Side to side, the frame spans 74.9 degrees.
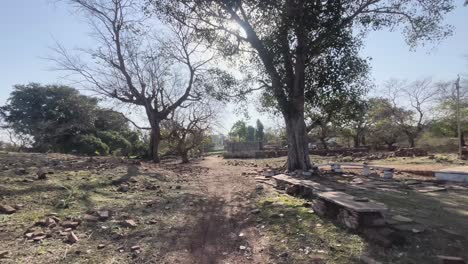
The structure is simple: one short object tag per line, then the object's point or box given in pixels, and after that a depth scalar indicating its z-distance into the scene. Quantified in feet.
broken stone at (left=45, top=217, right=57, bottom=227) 12.81
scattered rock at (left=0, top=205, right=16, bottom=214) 13.44
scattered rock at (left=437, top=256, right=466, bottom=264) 9.12
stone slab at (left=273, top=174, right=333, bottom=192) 17.96
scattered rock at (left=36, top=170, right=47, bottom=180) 19.14
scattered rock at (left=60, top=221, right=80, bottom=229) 12.98
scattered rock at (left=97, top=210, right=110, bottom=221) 14.46
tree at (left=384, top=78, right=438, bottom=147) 90.99
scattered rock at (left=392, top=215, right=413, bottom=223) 12.87
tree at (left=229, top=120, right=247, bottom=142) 169.17
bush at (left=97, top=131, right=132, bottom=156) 74.13
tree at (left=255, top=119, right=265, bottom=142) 178.38
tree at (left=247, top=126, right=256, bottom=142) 178.54
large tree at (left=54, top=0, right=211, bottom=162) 44.34
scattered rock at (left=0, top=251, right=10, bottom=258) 10.05
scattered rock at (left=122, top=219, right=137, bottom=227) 14.05
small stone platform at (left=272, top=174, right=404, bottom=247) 11.19
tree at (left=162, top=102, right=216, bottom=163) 65.94
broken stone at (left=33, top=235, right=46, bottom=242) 11.47
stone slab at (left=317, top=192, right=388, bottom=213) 11.80
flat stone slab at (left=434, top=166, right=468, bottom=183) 25.33
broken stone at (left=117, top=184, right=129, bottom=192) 20.56
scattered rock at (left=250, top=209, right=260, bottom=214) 16.89
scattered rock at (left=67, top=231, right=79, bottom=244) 11.79
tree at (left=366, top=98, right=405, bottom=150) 91.20
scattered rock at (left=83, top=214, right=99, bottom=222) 14.06
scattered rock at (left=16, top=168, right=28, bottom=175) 19.67
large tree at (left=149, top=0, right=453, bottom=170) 25.71
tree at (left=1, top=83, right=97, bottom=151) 69.31
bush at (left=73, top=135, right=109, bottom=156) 63.87
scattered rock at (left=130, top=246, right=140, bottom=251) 11.63
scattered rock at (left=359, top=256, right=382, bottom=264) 9.73
